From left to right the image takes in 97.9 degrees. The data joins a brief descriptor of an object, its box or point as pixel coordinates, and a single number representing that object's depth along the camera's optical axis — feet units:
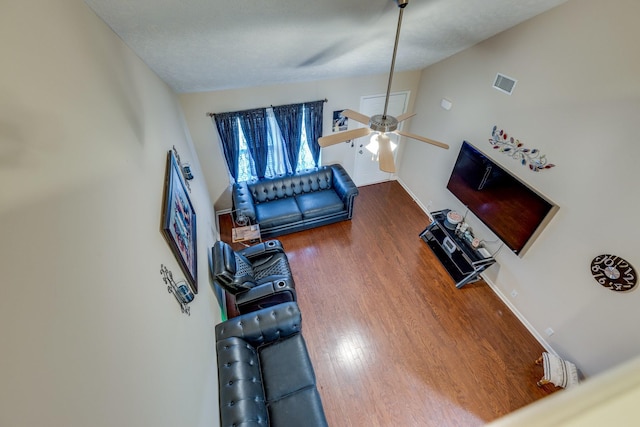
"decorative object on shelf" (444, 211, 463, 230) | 14.23
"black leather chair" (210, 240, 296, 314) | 10.96
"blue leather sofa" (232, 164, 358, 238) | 15.75
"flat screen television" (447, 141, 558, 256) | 10.44
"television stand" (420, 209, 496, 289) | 12.91
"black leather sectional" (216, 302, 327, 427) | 8.09
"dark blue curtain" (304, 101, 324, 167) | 15.71
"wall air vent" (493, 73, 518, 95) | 10.90
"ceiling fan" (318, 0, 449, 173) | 6.93
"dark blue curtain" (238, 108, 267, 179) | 14.87
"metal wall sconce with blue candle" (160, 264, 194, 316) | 6.28
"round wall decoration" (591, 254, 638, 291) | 8.14
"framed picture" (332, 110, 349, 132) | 16.71
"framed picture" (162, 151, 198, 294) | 6.92
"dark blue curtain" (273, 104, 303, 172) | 15.34
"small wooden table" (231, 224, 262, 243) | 14.39
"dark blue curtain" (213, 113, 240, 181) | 14.44
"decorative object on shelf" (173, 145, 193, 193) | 10.20
